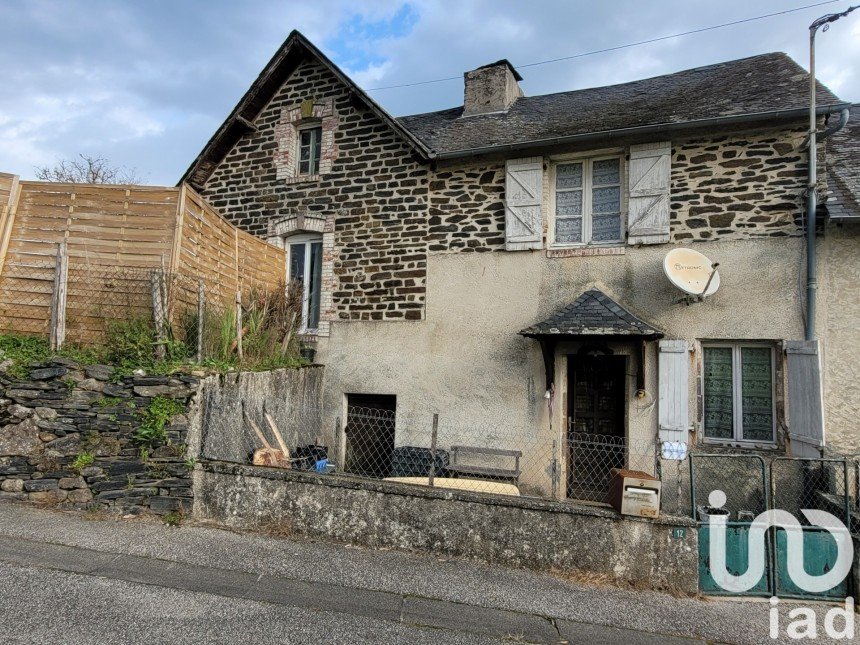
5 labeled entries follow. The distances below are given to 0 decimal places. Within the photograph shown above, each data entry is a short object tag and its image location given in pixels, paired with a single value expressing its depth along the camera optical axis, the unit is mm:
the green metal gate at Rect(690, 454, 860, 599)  4680
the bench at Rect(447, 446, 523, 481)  7250
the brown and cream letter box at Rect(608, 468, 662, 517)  4695
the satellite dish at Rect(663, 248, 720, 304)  6852
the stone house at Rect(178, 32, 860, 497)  6824
